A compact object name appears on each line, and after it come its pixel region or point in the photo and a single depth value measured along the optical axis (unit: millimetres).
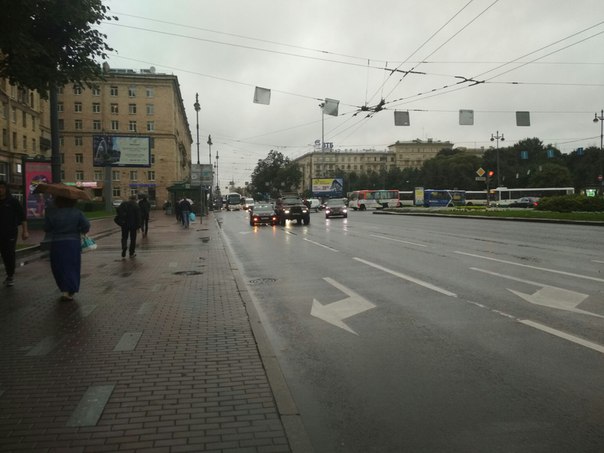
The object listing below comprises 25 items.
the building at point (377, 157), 140625
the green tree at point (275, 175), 97875
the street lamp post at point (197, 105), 40250
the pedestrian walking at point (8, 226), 9664
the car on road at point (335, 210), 42312
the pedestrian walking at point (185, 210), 30047
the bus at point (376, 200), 73812
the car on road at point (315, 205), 69750
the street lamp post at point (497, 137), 60594
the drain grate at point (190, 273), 11391
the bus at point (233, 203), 90062
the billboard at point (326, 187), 83438
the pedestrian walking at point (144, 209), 21208
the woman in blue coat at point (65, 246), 8180
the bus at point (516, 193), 69562
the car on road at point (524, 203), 67075
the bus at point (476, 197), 79056
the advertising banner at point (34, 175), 21531
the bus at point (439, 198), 74375
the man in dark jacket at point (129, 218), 14445
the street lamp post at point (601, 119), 47844
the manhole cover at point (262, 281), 10223
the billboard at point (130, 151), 41125
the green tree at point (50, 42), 9289
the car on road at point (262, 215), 32750
